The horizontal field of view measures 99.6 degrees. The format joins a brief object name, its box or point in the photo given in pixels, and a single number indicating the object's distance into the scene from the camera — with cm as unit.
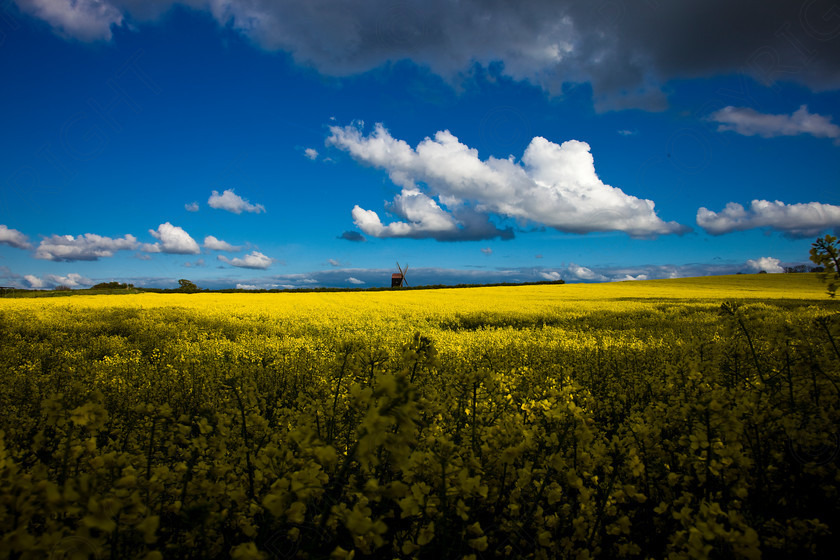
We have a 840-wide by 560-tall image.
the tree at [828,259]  291
